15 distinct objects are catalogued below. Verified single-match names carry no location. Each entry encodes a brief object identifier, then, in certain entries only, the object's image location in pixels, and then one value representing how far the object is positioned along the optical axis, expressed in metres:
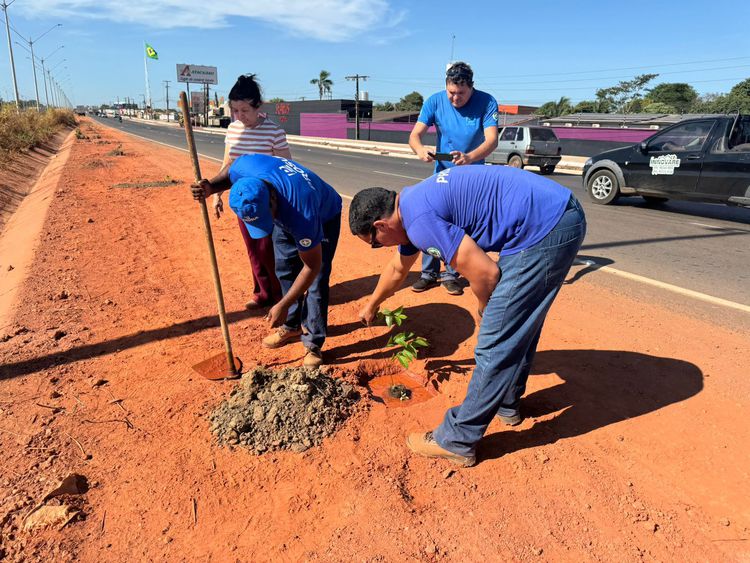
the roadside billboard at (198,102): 67.26
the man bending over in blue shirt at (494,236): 2.09
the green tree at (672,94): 53.31
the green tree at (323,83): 83.12
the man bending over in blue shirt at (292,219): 2.62
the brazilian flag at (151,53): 72.19
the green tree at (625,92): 56.09
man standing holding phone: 4.02
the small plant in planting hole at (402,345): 3.21
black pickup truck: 7.98
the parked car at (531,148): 15.82
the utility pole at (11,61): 26.62
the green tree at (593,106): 53.42
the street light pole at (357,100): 39.55
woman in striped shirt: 3.59
